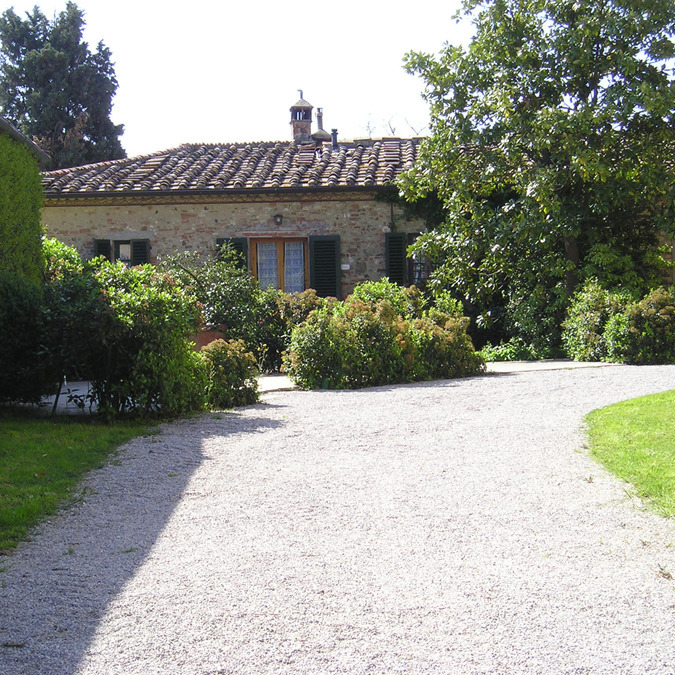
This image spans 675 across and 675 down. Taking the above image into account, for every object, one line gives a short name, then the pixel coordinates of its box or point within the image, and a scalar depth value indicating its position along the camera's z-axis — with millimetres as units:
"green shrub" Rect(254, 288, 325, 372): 13102
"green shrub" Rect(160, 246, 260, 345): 13289
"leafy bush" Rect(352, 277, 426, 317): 13641
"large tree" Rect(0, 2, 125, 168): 30609
